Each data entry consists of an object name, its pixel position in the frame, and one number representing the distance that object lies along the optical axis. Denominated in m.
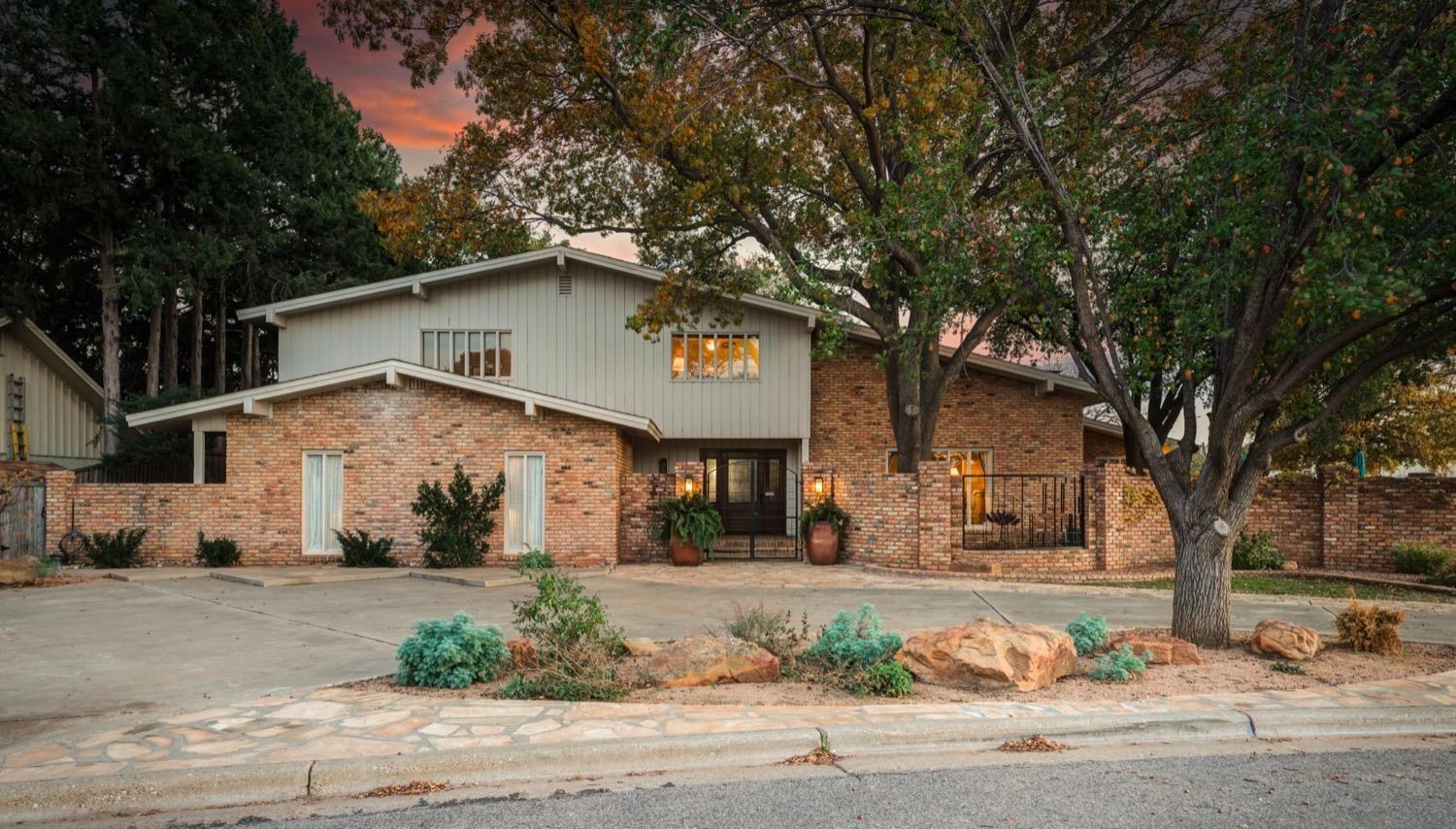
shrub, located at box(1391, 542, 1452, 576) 15.48
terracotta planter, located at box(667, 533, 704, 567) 17.14
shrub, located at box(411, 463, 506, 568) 16.48
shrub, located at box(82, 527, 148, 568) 16.02
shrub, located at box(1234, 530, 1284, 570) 16.45
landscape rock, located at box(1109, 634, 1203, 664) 7.66
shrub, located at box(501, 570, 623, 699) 6.45
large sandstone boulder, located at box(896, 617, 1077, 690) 6.80
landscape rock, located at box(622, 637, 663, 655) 7.83
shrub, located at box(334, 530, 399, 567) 16.56
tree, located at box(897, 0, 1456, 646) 7.05
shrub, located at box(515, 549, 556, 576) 9.51
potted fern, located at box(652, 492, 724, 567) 17.09
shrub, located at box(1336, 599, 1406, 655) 8.20
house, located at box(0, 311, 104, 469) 22.56
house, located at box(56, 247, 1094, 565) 16.91
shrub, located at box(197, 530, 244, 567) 16.34
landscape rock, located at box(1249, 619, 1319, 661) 7.83
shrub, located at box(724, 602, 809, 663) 7.55
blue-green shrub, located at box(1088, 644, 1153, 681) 6.98
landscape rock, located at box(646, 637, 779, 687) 6.89
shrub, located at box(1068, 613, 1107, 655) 7.80
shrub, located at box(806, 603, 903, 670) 7.07
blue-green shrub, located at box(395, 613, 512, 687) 6.75
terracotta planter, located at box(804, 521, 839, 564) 17.20
